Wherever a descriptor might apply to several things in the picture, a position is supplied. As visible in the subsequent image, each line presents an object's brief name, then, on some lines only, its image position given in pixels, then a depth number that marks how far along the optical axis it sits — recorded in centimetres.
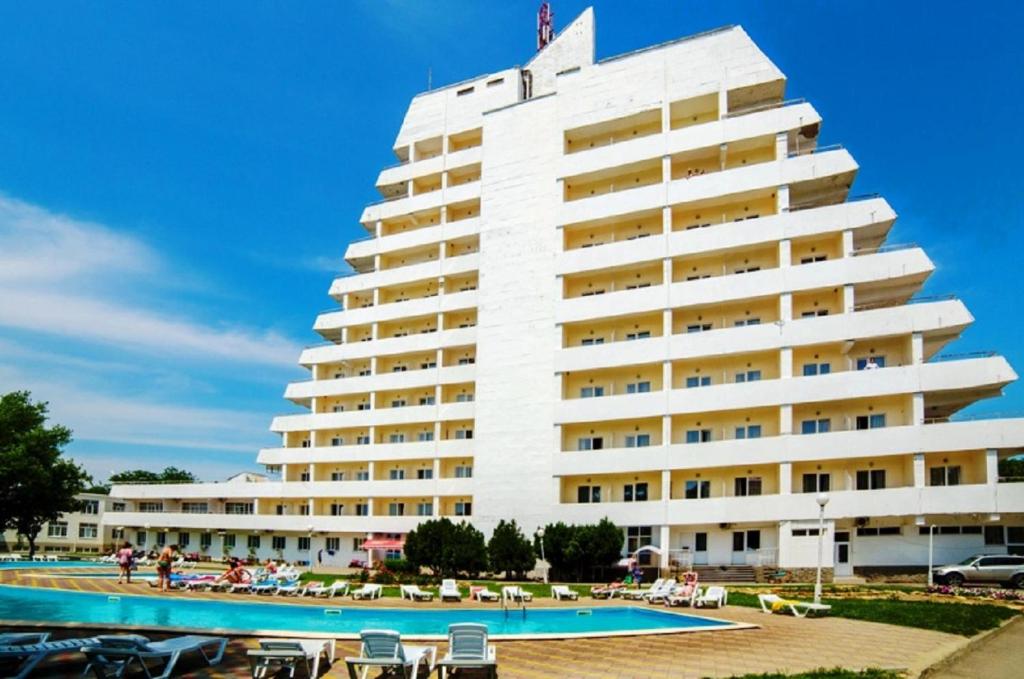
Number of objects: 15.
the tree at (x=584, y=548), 3878
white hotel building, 3794
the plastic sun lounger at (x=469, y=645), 1191
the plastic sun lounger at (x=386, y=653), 1158
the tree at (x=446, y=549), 3941
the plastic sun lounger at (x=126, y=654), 1091
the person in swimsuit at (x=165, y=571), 3044
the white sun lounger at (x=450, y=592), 2808
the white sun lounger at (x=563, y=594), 2950
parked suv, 3225
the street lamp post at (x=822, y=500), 2617
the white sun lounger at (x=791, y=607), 2209
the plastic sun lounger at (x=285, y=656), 1170
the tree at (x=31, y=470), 5744
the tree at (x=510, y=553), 4022
